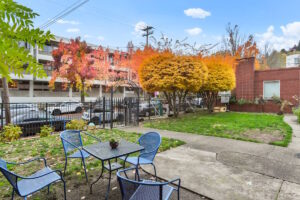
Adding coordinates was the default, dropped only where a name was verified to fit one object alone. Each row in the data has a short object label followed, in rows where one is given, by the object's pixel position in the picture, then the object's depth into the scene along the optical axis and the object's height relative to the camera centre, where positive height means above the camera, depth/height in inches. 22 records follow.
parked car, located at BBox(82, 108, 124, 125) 362.8 -39.9
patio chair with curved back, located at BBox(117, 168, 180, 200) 67.6 -37.8
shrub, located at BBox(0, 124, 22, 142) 257.1 -53.3
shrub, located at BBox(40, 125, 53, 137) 284.5 -54.6
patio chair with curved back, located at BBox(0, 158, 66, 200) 79.7 -45.6
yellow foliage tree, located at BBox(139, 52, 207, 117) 392.2 +51.2
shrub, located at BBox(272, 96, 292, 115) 513.1 -17.0
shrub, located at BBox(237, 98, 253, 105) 590.6 -15.4
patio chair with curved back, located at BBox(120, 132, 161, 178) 124.0 -37.5
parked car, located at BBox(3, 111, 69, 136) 304.7 -43.7
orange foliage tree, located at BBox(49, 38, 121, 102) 703.1 +129.2
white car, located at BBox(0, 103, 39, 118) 340.4 -28.2
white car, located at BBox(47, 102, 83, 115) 395.7 -29.5
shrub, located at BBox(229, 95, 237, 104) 616.4 -12.4
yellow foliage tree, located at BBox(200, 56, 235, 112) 486.6 +57.1
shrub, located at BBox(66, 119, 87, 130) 302.4 -48.1
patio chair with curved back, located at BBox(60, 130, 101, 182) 136.6 -34.3
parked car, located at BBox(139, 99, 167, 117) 529.3 -32.8
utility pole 949.2 +347.9
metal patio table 110.0 -35.3
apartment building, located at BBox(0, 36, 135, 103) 879.9 +29.4
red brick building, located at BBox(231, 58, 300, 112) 539.5 +39.7
